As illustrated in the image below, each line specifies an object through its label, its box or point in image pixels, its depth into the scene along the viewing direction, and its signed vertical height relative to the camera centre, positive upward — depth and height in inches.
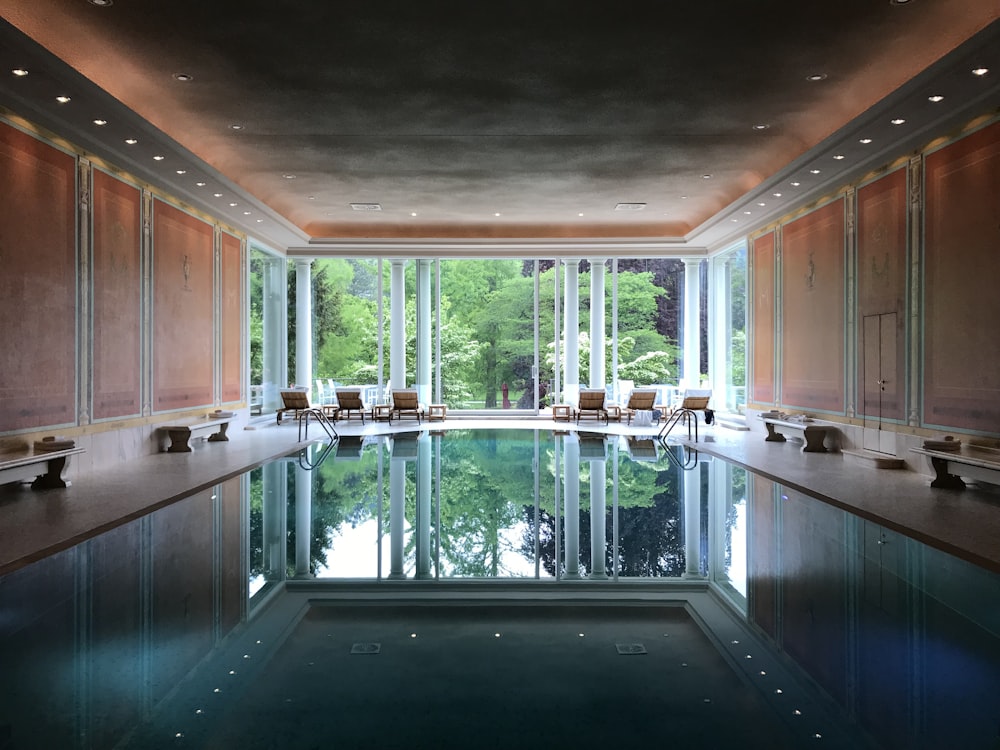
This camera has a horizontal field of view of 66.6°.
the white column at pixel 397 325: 751.7 +47.5
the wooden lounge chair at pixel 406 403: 714.8 -28.4
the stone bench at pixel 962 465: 284.7 -36.9
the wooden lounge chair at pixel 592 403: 698.2 -28.4
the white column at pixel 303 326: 748.0 +46.8
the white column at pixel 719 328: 719.1 +42.1
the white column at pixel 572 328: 754.2 +44.1
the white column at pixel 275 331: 721.0 +41.0
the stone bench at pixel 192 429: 447.1 -34.7
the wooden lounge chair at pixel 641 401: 676.1 -25.9
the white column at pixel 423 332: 768.9 +41.9
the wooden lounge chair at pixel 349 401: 706.2 -25.9
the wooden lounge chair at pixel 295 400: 666.8 -23.6
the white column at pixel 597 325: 759.7 +47.1
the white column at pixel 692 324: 753.6 +47.4
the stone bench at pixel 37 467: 284.9 -36.7
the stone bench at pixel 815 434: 442.9 -36.9
